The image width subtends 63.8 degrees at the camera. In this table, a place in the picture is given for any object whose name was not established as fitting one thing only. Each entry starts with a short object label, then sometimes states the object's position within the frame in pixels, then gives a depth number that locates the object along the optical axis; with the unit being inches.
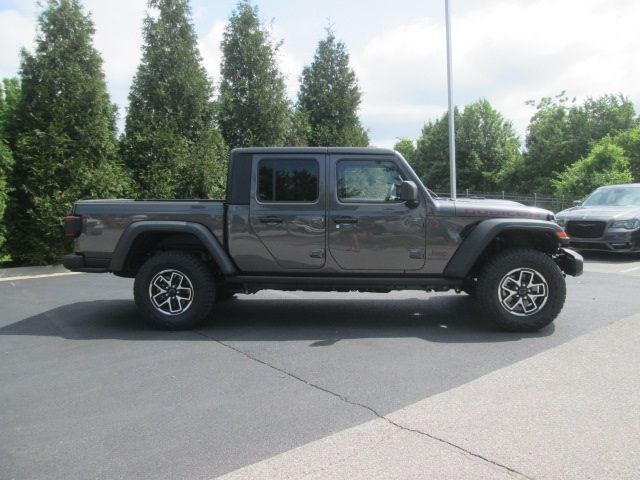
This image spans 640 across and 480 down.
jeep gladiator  206.2
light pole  652.1
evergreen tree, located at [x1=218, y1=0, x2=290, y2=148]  549.0
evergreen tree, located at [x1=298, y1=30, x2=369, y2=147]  633.6
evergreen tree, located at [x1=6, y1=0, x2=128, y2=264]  391.5
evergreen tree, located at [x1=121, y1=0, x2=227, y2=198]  456.8
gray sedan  422.9
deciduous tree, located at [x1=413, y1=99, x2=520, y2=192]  1946.4
